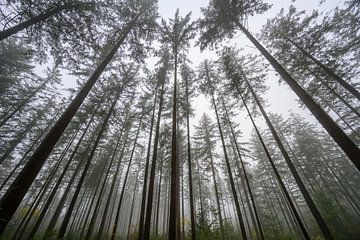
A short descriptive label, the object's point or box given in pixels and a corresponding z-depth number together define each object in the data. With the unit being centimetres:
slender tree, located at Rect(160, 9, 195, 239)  1330
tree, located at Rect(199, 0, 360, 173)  687
